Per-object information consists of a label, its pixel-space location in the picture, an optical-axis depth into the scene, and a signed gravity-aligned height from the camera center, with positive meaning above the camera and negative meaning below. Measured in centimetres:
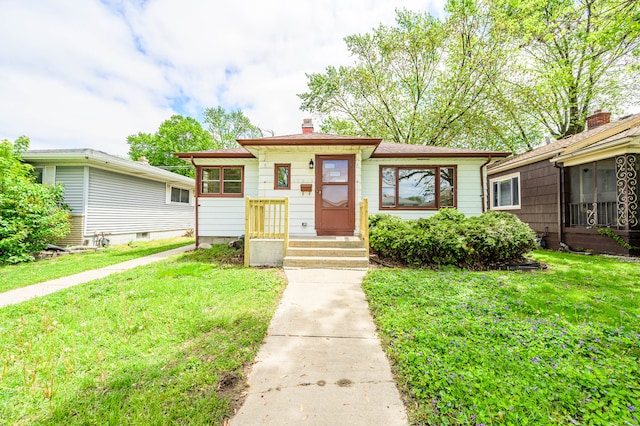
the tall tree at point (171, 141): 2902 +877
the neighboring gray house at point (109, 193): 850 +98
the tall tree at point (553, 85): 1243 +706
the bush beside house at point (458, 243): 527 -44
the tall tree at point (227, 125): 3023 +1095
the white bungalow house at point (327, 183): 693 +110
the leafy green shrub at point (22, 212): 662 +13
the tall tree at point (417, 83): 1391 +833
